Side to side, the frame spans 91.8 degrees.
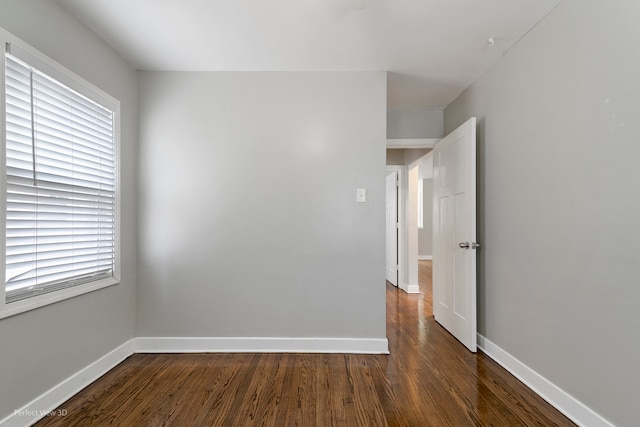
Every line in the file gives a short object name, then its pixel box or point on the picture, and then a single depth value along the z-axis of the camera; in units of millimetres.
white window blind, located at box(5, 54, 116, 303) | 1618
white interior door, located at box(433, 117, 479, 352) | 2664
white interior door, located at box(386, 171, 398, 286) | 5223
